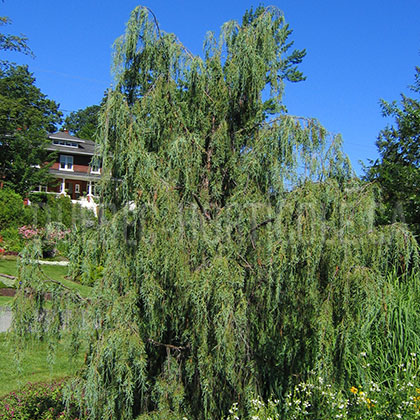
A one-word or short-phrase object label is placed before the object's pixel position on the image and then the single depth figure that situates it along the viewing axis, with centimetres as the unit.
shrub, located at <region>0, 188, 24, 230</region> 2031
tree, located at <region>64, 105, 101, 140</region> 5875
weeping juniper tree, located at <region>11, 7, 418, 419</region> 367
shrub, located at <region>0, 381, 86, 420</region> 493
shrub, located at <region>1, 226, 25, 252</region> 1903
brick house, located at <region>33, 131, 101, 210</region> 3569
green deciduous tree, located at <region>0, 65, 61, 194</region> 2583
